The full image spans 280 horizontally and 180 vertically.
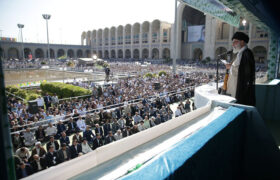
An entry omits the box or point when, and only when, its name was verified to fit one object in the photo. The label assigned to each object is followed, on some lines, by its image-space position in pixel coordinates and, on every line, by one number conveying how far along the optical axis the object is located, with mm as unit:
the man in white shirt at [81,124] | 8136
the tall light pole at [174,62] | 20773
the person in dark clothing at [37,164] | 4852
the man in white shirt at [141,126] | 7479
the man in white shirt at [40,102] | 11970
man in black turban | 3037
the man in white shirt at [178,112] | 9477
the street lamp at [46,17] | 32219
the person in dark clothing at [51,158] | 5145
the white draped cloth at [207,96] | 3273
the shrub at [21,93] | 15608
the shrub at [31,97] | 14175
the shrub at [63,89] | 14948
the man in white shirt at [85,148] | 5921
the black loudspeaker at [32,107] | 10898
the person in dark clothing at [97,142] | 6477
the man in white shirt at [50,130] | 7367
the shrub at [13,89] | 16266
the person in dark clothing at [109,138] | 6558
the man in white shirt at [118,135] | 6789
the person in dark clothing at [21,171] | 4398
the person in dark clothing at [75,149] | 5652
